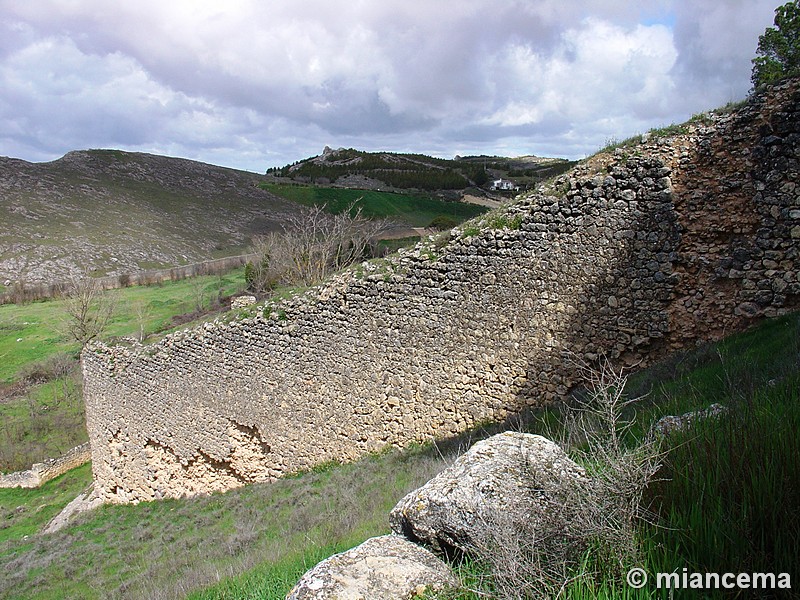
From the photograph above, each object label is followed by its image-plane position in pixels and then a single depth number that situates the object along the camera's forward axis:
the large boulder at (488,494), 2.98
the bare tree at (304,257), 27.70
